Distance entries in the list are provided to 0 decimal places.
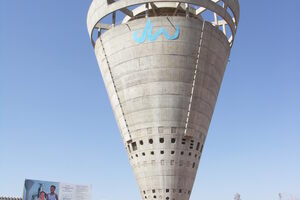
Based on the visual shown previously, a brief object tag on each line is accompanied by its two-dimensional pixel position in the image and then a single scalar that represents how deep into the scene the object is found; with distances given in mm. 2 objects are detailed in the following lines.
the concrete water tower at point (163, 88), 27500
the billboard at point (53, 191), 34844
